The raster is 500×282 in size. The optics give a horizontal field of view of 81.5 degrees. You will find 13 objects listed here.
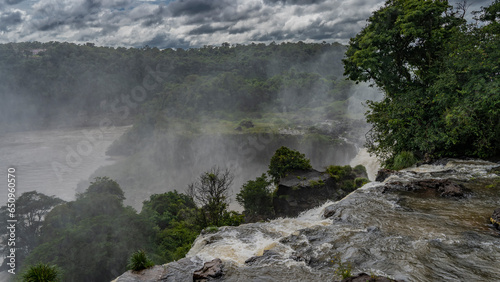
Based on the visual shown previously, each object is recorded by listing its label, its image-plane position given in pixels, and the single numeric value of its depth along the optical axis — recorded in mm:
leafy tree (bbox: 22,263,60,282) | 7758
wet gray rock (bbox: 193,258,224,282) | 7648
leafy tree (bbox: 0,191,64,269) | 25156
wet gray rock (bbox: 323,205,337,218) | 11797
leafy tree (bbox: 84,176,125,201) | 32906
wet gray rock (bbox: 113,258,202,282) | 7622
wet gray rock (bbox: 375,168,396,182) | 15633
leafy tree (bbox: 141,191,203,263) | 20634
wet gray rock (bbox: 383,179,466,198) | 11730
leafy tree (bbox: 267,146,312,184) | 30250
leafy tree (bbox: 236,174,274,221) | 30016
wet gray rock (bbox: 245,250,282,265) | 8496
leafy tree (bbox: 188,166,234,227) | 21875
